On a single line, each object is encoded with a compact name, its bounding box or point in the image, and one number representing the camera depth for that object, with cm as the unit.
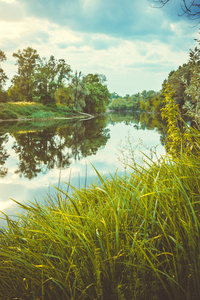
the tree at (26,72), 4412
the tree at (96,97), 5603
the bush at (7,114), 2918
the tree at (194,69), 605
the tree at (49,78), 4466
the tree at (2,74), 3454
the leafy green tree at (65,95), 4662
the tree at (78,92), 4603
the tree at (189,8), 353
